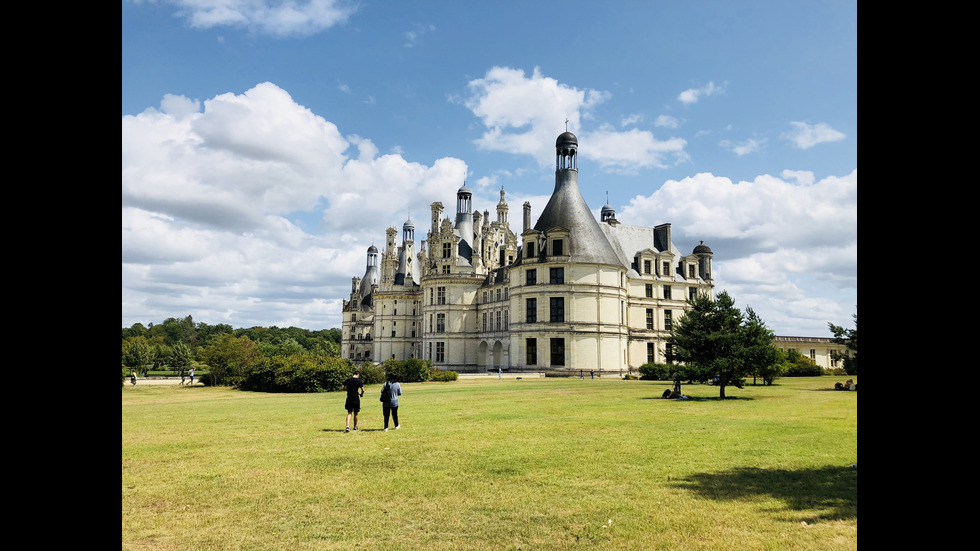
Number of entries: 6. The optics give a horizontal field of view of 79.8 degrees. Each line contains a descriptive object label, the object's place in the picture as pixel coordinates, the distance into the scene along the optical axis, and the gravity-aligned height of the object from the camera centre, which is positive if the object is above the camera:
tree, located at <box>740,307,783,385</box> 28.05 -2.09
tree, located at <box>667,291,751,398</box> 27.98 -1.95
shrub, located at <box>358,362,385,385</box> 42.84 -5.41
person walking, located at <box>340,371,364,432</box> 17.20 -2.76
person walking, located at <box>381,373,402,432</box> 17.28 -2.81
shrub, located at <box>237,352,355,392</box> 38.44 -4.88
